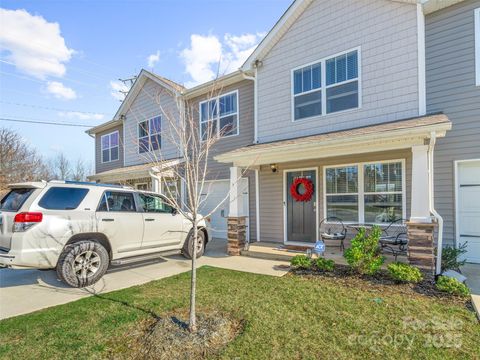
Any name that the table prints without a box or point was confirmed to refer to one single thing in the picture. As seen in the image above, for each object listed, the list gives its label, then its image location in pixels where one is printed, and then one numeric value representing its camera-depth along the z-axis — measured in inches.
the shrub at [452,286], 173.2
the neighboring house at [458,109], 241.0
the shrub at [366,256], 207.9
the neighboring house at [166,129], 390.6
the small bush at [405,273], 191.0
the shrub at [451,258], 224.5
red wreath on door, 323.6
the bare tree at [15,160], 748.6
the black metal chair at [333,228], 293.7
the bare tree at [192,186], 134.4
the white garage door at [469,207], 247.0
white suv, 184.4
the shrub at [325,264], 228.7
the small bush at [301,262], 234.4
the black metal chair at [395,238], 243.0
